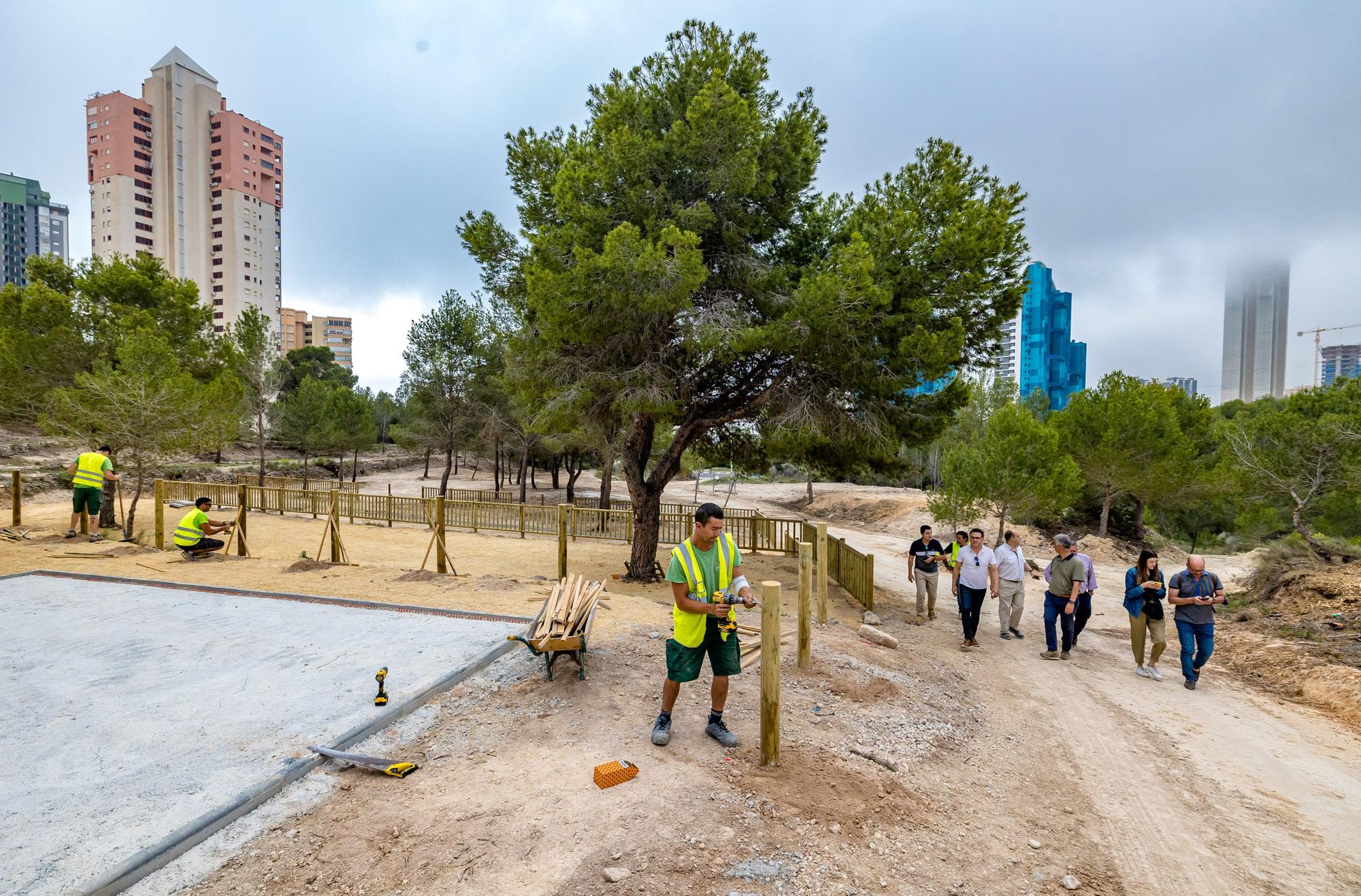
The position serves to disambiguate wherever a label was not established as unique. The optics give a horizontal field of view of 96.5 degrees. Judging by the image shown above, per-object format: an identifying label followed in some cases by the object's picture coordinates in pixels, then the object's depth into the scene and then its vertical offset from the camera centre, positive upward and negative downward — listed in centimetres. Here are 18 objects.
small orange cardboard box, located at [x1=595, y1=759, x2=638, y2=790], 381 -220
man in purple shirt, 829 -245
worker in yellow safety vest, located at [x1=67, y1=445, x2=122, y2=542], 1276 -128
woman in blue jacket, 770 -217
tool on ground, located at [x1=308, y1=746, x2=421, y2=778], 393 -222
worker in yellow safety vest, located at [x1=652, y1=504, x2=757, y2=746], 424 -124
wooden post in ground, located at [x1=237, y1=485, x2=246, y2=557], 1188 -201
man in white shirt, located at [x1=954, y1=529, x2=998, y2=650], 859 -203
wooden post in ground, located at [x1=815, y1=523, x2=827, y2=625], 793 -195
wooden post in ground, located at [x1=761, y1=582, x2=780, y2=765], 408 -163
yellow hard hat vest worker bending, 1118 -202
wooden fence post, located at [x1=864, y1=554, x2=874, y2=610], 1072 -267
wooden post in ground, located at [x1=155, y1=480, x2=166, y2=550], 1240 -193
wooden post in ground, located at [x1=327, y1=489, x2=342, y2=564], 1135 -184
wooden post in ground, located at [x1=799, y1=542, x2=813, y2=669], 623 -185
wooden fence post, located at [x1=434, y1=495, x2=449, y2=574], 1106 -204
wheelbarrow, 517 -190
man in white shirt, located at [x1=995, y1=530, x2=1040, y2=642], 908 -221
